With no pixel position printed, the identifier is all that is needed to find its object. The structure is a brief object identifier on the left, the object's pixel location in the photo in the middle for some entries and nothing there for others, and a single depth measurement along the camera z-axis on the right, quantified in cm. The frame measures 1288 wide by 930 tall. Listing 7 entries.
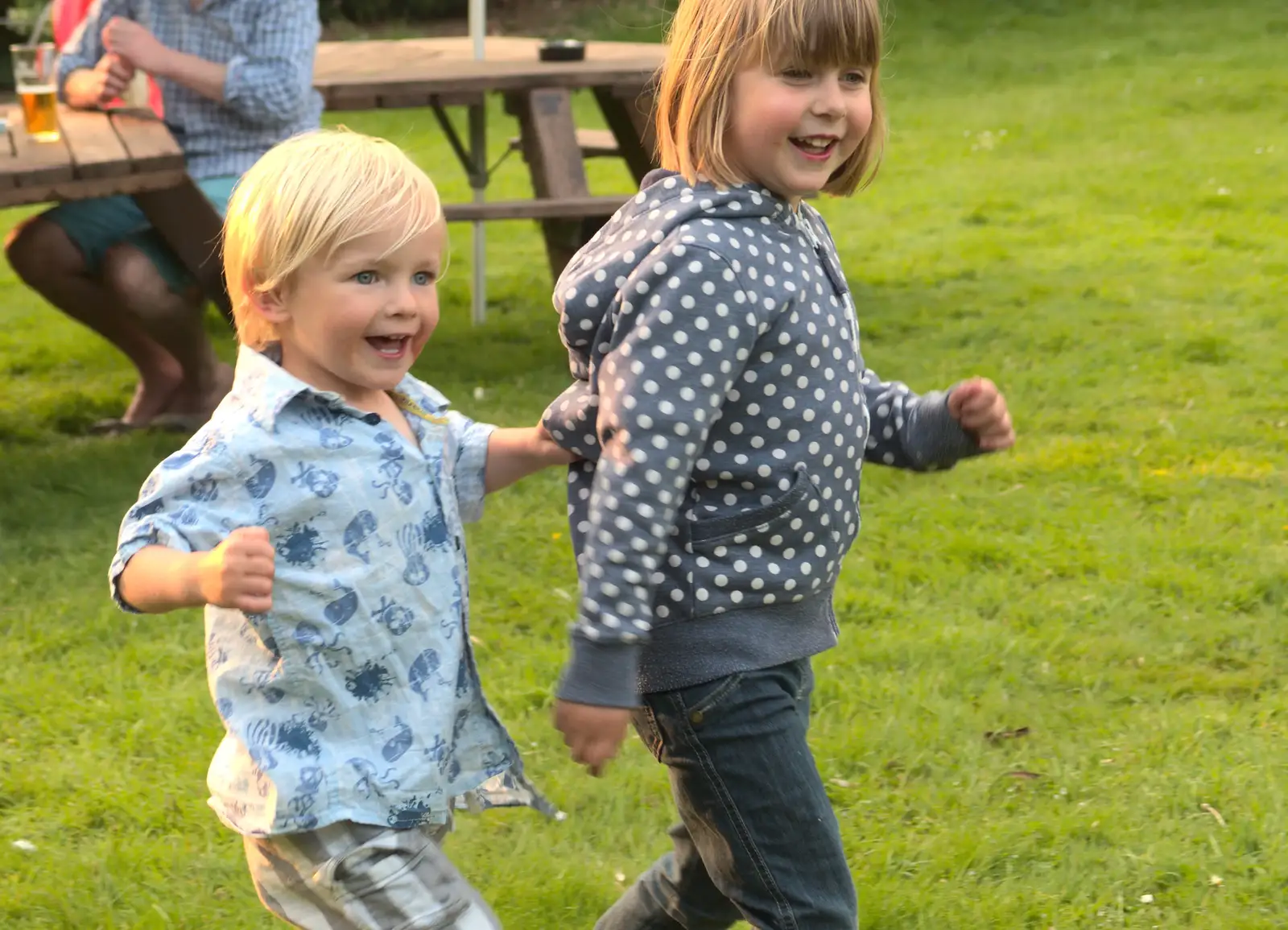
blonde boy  201
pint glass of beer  513
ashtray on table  675
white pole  689
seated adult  554
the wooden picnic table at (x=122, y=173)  475
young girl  200
